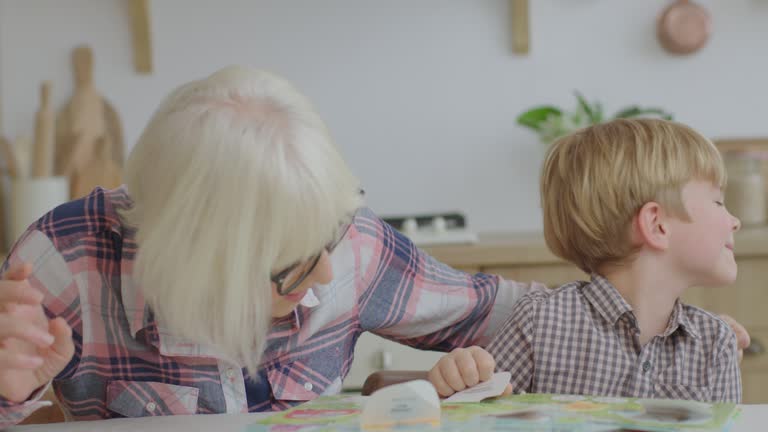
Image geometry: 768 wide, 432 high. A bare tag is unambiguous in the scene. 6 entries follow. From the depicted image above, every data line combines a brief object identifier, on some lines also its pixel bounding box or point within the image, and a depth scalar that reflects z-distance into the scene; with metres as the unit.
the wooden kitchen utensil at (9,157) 2.81
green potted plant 2.62
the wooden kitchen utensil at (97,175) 2.85
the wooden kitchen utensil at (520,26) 2.76
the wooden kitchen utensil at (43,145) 2.80
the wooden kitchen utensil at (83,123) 2.87
